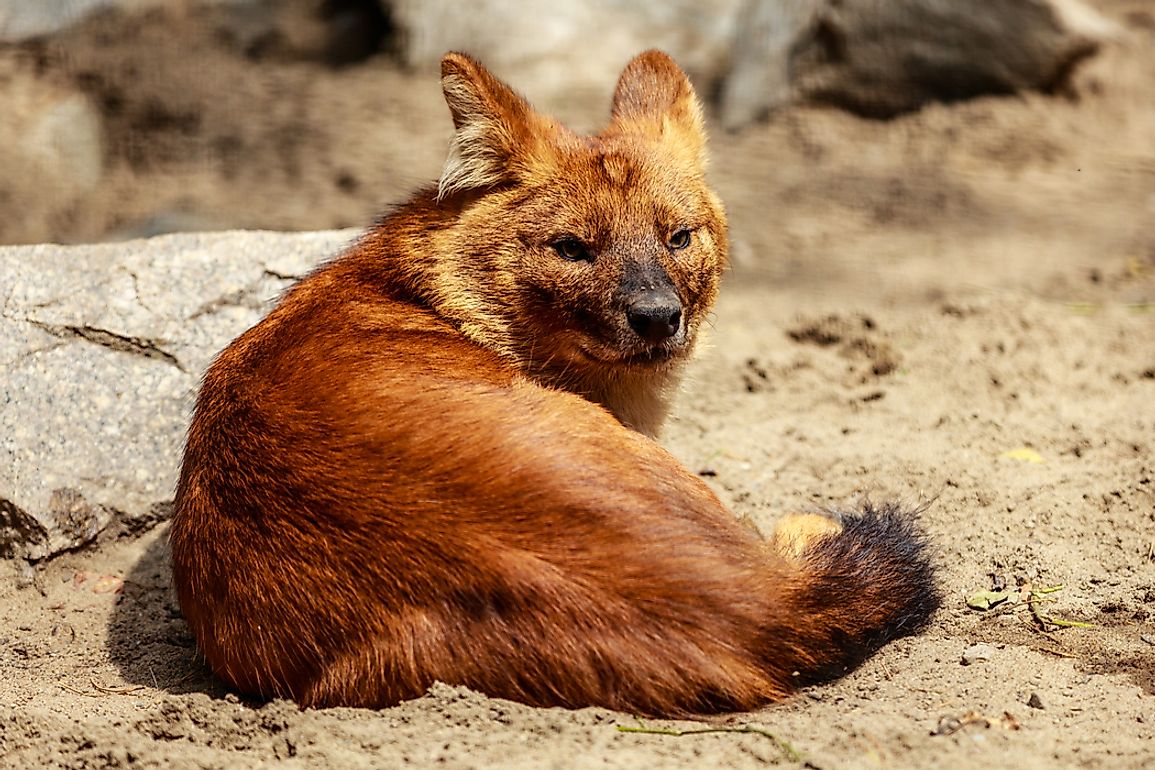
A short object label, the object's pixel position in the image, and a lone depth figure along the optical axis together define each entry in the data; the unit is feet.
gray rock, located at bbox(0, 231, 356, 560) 35.63
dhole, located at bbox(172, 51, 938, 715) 23.81
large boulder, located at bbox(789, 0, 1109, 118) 65.00
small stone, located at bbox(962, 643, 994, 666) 27.17
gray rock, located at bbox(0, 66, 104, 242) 64.23
